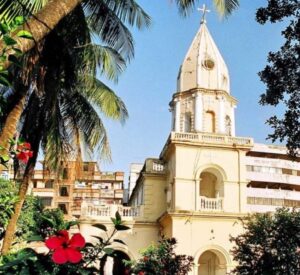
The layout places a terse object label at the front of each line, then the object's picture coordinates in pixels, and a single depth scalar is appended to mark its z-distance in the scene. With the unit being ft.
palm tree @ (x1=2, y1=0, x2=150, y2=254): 34.06
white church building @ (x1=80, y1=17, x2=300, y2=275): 87.66
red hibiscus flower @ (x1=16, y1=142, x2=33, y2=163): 17.89
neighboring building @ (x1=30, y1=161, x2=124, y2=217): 204.64
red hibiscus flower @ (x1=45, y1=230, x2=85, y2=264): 9.74
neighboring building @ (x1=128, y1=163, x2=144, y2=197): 196.03
